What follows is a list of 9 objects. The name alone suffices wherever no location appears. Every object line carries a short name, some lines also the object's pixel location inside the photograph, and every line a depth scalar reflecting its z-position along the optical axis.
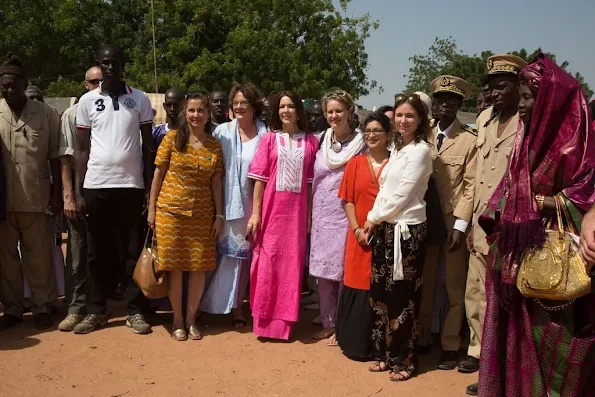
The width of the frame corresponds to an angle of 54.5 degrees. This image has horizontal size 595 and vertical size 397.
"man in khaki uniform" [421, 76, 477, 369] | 4.38
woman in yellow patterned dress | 4.82
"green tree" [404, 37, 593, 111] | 37.09
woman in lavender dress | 4.79
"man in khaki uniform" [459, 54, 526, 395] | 3.99
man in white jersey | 4.93
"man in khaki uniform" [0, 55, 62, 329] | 4.97
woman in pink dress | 4.97
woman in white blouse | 4.12
